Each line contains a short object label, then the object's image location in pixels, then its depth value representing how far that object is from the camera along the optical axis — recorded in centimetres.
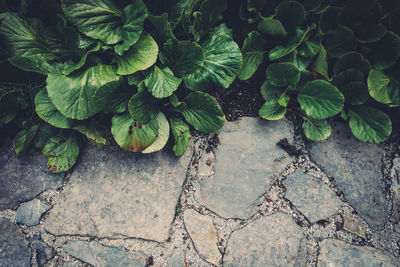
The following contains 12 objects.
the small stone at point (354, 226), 141
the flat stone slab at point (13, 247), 134
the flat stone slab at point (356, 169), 143
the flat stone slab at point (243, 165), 141
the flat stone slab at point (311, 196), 142
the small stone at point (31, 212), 138
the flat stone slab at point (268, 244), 136
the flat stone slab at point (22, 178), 141
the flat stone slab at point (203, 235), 136
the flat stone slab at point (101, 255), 134
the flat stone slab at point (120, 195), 138
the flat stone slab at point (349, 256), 135
